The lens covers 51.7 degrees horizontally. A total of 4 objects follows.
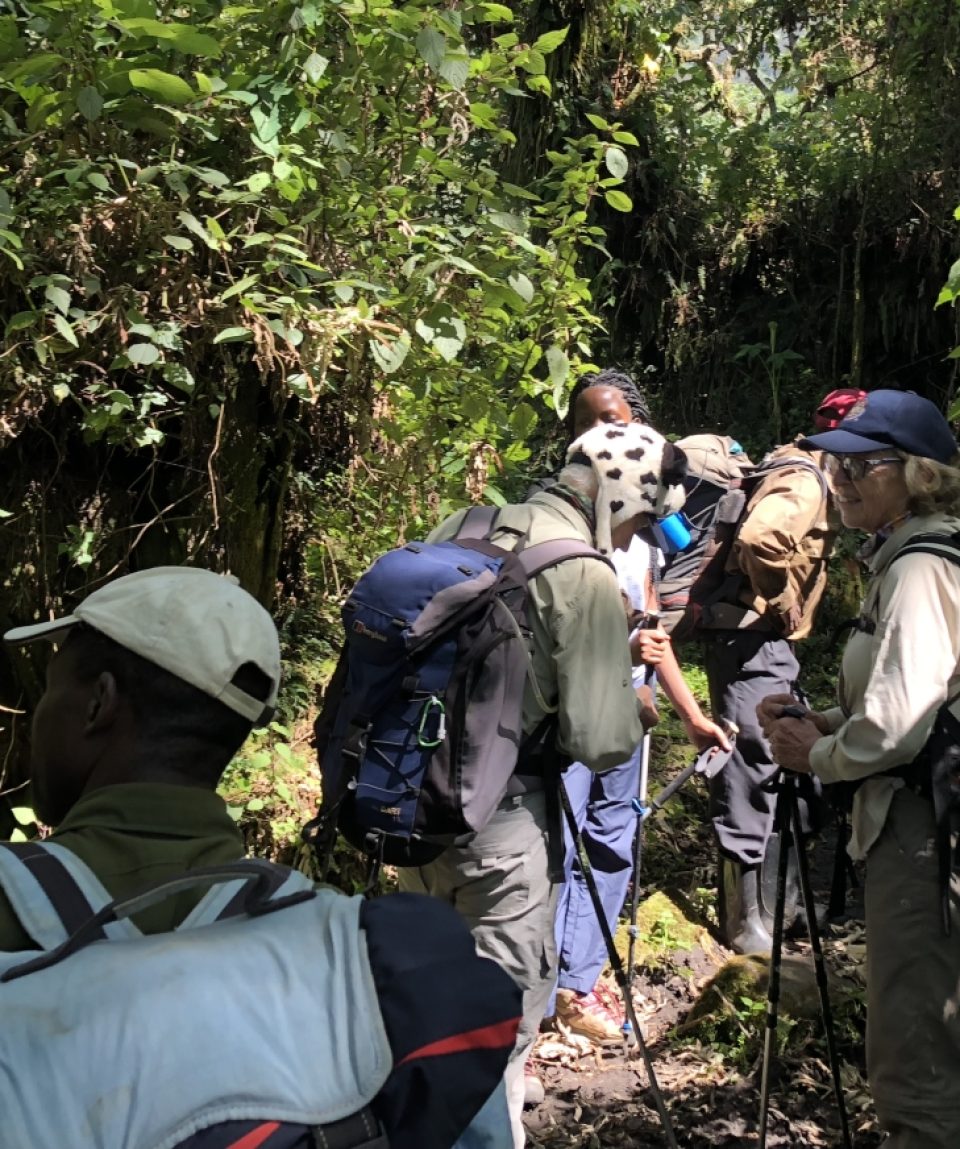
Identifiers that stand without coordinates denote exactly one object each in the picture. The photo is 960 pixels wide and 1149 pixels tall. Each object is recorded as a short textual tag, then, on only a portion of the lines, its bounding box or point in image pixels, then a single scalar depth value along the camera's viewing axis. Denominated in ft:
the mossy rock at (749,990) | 12.94
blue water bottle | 11.10
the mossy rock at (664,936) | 15.39
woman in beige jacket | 7.88
